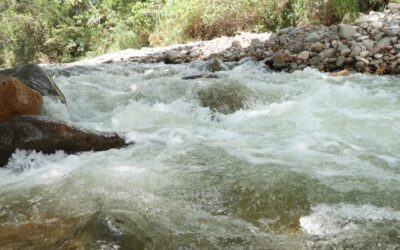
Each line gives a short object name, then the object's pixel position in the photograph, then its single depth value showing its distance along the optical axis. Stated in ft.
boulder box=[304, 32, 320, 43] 24.31
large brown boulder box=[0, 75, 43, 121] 12.64
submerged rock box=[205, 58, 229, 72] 23.35
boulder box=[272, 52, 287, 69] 23.04
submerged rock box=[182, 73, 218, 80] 20.08
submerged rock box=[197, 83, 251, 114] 16.33
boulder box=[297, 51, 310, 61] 23.07
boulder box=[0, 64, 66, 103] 15.16
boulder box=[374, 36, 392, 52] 21.56
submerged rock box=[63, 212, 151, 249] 6.31
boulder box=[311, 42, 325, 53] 23.33
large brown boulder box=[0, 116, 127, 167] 11.16
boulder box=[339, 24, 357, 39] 23.49
